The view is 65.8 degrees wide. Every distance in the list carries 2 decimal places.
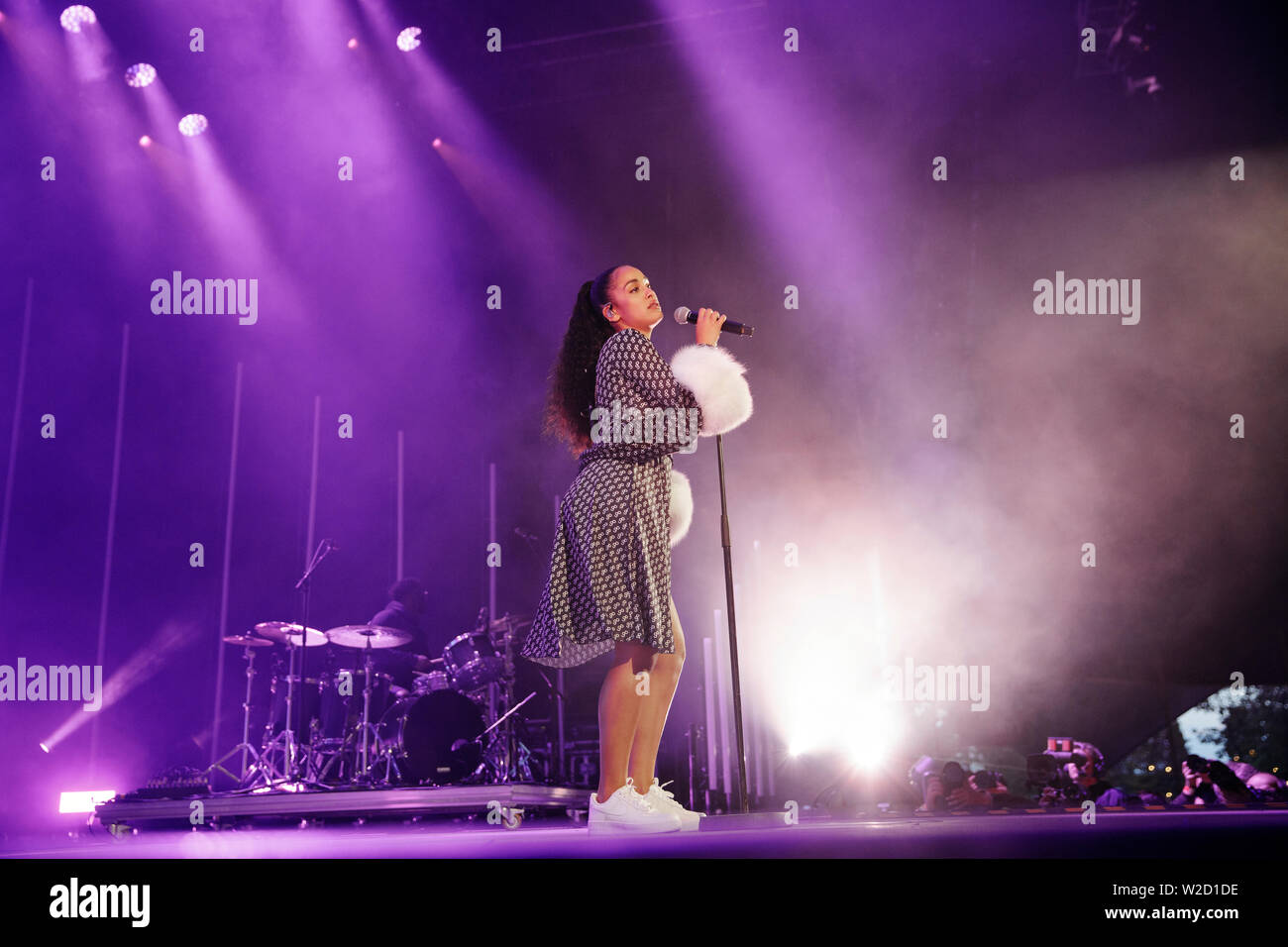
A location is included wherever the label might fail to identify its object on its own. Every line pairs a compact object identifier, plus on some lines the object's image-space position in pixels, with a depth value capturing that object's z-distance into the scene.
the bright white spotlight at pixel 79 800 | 6.05
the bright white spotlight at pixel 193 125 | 6.26
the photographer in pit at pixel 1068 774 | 4.95
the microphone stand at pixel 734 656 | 2.89
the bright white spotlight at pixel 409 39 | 6.13
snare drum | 5.83
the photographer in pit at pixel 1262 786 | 4.53
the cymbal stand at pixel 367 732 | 5.61
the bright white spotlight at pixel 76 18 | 5.84
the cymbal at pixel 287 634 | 5.38
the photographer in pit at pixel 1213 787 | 4.39
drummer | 6.01
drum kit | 5.30
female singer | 2.66
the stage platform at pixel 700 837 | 1.83
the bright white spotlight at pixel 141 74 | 6.09
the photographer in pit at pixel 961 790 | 4.83
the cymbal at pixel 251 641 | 5.69
